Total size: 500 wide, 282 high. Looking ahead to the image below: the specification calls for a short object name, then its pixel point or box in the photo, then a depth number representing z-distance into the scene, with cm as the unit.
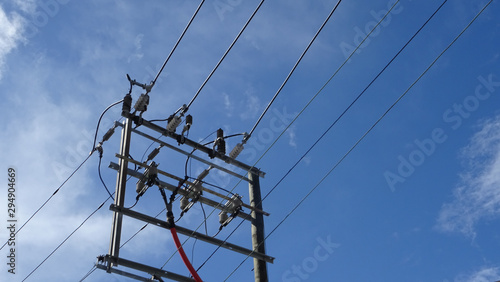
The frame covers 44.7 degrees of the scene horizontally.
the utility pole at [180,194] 986
